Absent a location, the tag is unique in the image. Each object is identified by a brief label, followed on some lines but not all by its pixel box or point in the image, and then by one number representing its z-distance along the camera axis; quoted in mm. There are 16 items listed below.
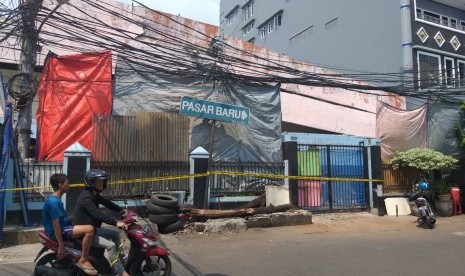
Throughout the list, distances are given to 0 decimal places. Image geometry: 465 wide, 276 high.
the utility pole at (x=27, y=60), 10180
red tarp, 11695
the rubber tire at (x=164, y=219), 7082
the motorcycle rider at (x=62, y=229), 4973
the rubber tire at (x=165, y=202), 7281
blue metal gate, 13102
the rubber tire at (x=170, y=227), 6552
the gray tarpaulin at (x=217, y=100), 12633
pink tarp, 15547
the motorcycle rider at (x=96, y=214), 5055
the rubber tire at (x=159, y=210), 7230
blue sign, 11883
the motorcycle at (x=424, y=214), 11430
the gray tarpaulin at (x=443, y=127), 16391
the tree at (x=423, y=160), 14328
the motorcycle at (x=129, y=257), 5070
